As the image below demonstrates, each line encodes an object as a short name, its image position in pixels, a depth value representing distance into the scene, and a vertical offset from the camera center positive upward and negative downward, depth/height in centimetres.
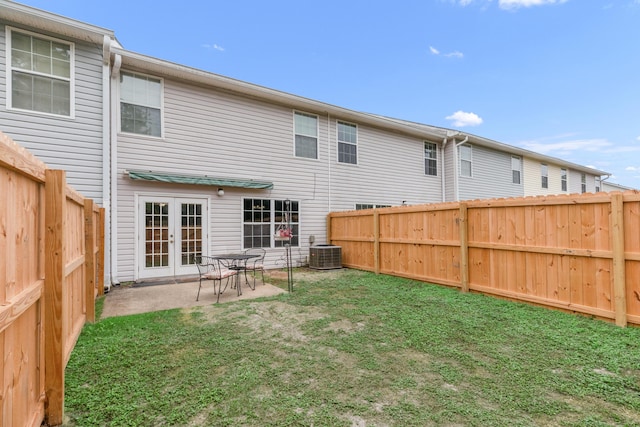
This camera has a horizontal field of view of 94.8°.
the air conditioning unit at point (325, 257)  834 -109
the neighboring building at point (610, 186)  2038 +202
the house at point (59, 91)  543 +261
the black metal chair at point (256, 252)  796 -90
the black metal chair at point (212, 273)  514 -99
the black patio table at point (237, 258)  557 -75
